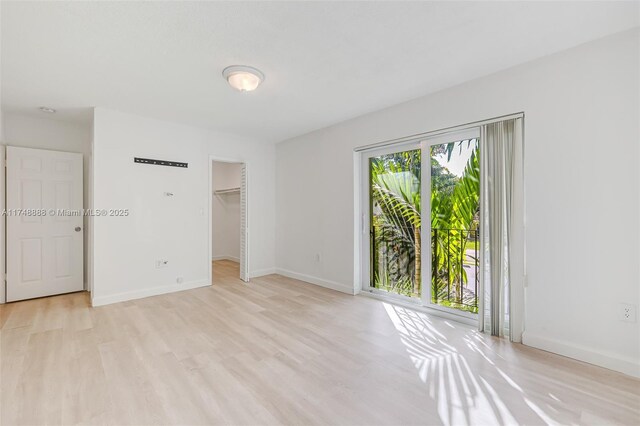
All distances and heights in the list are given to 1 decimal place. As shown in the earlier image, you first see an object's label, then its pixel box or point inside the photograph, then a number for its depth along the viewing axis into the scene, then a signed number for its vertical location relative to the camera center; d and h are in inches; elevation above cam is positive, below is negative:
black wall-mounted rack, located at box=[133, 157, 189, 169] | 155.7 +29.2
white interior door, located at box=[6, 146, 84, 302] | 150.6 -5.2
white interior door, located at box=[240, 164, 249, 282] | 192.1 -13.8
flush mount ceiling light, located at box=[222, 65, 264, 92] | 103.0 +50.7
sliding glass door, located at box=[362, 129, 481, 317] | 121.1 -4.6
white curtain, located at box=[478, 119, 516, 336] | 105.2 -3.5
